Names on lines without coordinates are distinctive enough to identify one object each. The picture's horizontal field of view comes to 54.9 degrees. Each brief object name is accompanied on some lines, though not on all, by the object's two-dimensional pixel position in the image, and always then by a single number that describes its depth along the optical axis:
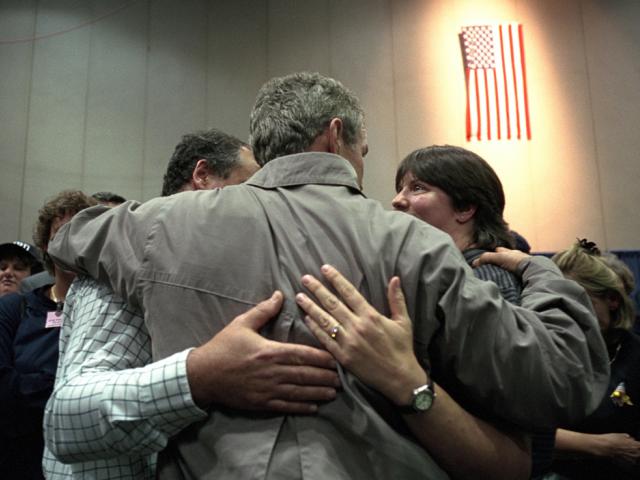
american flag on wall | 6.52
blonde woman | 2.23
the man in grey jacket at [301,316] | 1.09
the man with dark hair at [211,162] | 2.28
